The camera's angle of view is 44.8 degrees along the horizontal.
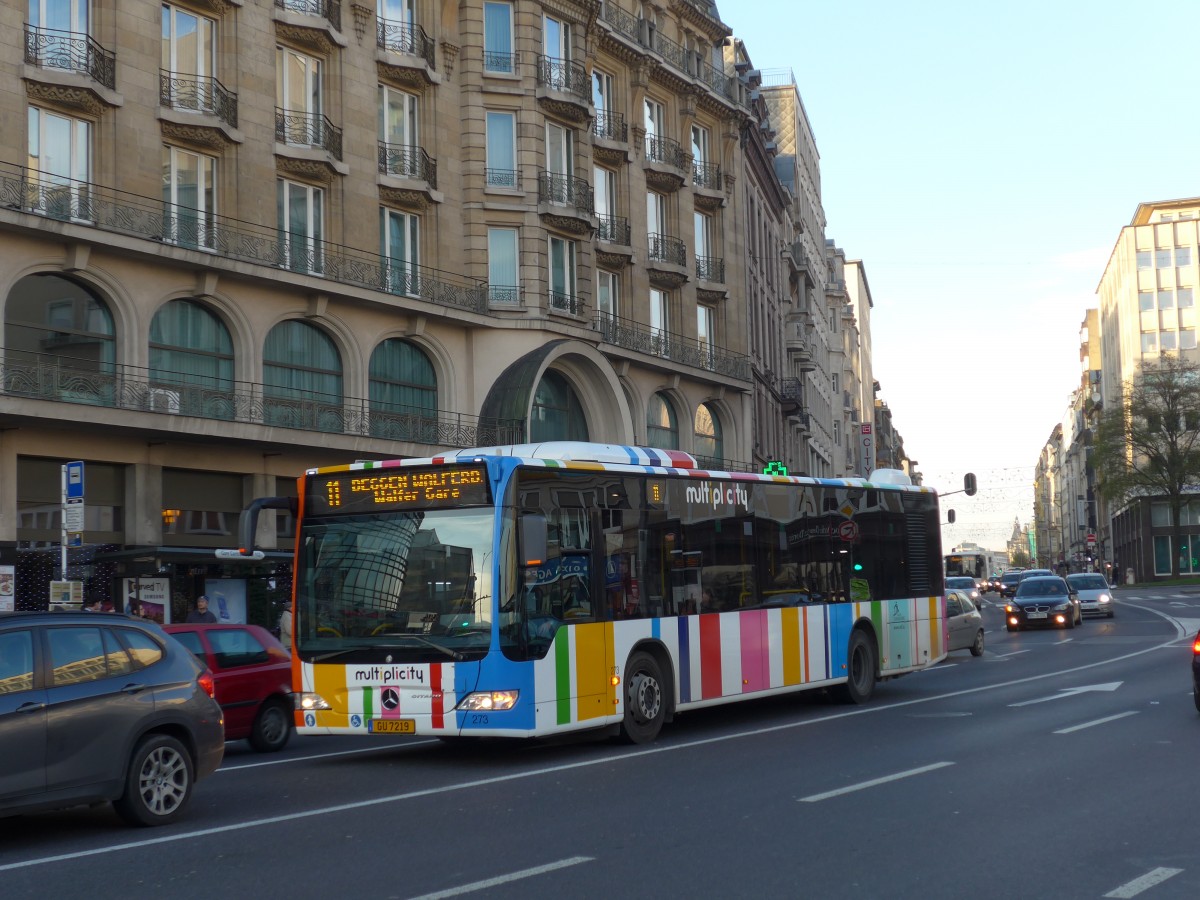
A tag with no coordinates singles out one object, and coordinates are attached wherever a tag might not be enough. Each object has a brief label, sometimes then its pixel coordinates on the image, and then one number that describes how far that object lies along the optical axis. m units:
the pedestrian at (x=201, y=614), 23.55
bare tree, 95.19
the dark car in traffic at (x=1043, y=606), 41.94
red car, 16.28
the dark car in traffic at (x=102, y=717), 9.43
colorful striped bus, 13.52
